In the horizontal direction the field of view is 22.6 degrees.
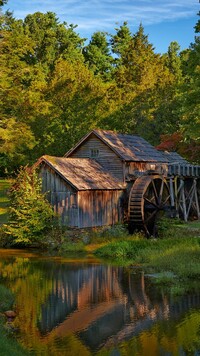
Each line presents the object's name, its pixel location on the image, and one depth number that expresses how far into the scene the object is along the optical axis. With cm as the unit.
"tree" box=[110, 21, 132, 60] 7638
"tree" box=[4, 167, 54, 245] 2731
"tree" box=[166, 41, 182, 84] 7262
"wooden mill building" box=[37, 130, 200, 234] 2916
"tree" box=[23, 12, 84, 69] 6525
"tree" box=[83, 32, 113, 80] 7200
